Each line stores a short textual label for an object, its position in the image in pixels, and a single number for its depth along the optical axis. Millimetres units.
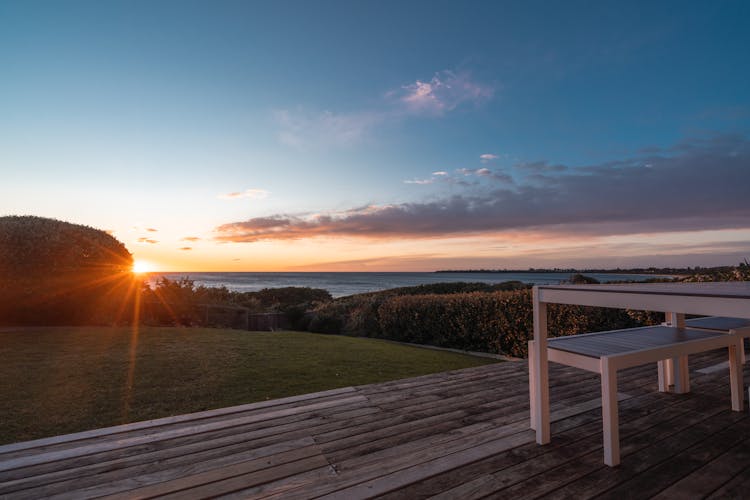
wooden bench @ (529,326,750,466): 1768
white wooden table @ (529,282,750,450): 1315
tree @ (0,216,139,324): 6565
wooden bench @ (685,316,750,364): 2483
